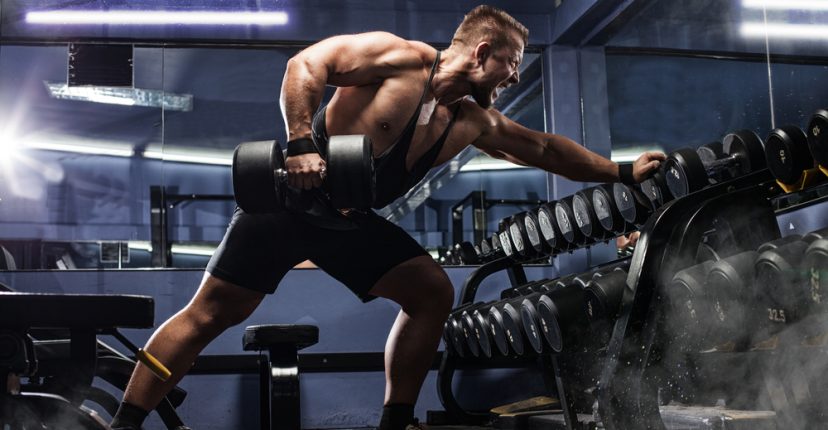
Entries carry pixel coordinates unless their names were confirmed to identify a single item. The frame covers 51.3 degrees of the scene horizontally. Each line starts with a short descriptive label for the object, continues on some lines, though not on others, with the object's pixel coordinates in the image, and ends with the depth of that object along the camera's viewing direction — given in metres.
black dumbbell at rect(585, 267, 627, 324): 2.68
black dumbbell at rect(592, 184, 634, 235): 3.11
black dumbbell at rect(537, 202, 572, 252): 3.51
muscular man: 2.26
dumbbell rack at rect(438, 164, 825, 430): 2.08
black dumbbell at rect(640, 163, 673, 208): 2.77
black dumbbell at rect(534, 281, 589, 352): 2.81
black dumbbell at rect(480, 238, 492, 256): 4.27
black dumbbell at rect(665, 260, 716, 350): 2.12
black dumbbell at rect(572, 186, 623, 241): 3.23
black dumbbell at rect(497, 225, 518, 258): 3.94
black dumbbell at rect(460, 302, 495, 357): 3.54
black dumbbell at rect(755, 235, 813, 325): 1.91
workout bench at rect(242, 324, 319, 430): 2.51
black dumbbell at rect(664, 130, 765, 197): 2.55
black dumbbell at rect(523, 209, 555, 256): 3.66
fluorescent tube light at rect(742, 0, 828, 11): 2.99
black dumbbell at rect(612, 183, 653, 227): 2.94
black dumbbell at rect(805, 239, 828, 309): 1.82
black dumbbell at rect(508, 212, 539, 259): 3.78
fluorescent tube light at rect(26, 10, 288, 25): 4.54
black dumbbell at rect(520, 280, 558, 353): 2.97
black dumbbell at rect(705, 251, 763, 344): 2.04
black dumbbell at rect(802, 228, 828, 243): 1.89
